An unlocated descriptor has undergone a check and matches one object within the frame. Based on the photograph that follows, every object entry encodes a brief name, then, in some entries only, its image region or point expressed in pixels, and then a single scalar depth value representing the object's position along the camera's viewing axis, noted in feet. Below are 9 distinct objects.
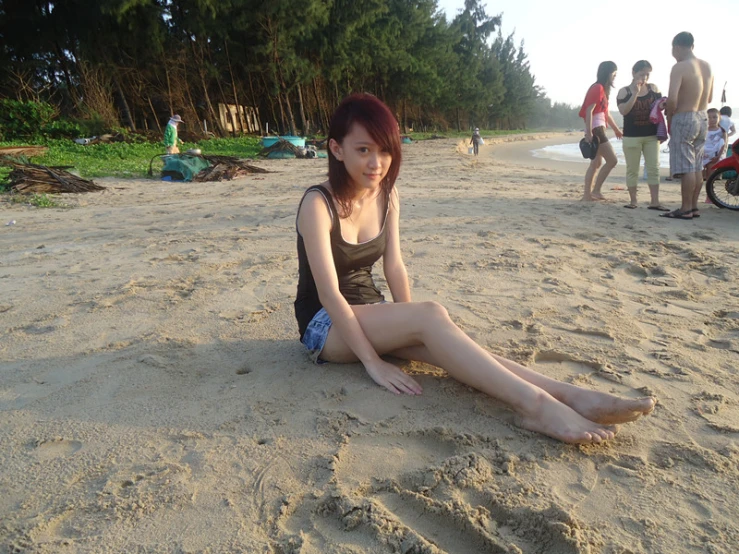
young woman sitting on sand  5.77
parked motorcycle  19.78
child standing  28.94
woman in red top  20.57
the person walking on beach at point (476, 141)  70.54
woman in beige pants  18.93
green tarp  31.40
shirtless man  17.20
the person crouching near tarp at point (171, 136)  38.04
